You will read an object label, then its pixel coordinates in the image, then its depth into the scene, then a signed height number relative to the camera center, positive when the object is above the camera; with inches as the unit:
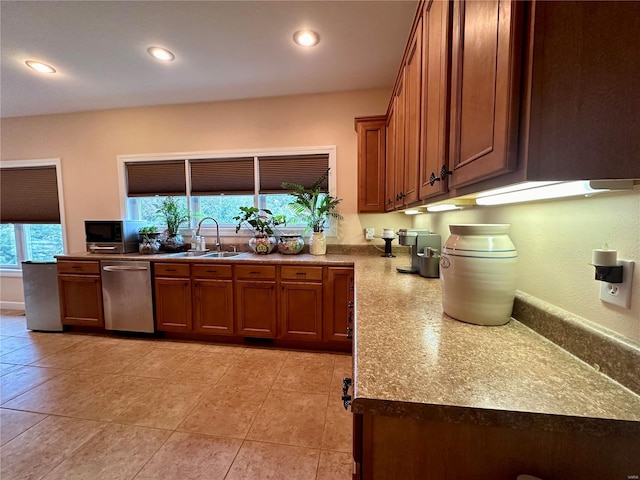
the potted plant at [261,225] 113.6 -1.3
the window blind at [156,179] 126.0 +21.8
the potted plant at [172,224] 120.7 -0.6
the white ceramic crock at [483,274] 34.0 -7.1
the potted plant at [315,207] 110.0 +6.1
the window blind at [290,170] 116.0 +23.2
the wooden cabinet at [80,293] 110.6 -29.1
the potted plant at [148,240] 115.7 -7.5
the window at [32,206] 135.4 +9.5
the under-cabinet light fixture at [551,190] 22.6 +3.1
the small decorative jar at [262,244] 113.1 -9.4
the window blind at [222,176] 121.1 +21.7
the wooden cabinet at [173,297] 103.7 -29.2
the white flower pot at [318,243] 109.7 -8.9
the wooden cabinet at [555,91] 18.7 +9.8
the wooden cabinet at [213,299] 101.1 -29.6
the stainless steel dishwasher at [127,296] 105.3 -29.2
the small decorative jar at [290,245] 110.1 -9.6
